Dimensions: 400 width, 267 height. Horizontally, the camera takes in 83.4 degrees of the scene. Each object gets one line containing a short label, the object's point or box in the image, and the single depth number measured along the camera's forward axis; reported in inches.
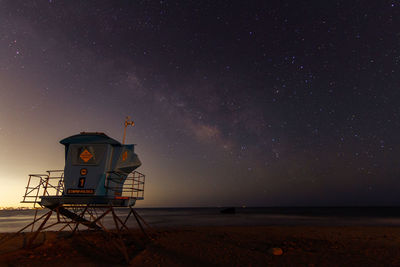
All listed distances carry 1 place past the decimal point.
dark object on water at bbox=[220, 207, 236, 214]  3413.9
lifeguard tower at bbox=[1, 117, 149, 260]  499.2
